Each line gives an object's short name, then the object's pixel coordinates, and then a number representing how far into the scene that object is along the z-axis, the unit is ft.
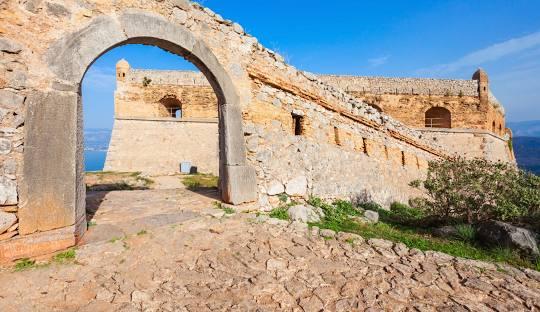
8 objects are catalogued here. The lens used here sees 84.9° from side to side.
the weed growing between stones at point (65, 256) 10.11
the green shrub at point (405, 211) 24.06
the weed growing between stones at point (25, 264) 9.45
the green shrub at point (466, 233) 15.39
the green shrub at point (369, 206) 25.57
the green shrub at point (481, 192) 17.93
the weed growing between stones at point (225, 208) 15.99
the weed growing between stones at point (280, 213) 16.65
